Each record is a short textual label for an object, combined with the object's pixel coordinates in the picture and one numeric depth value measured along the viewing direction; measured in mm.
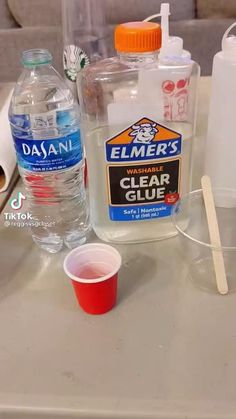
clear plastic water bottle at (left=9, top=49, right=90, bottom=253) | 598
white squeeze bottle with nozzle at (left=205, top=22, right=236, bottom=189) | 653
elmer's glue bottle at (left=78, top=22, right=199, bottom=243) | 604
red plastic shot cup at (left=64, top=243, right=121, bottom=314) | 529
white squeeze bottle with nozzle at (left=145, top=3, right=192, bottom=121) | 621
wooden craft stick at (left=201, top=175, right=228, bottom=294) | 573
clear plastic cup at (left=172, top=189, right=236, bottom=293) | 585
